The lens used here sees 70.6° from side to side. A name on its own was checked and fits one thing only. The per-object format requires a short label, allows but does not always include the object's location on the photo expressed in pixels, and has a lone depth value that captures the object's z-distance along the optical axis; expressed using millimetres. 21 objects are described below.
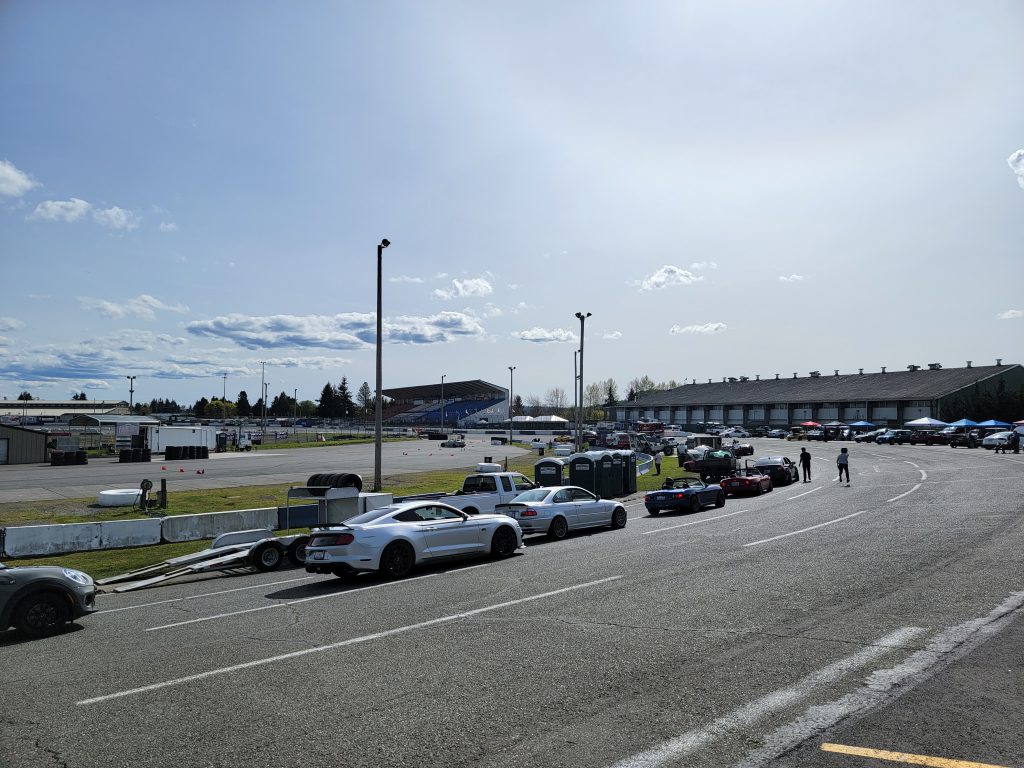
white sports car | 12656
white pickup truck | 20141
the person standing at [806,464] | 31594
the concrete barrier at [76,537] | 17125
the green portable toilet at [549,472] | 27656
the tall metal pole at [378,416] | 23922
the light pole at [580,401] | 45600
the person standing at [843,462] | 29656
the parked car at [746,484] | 27328
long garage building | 78750
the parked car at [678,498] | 22484
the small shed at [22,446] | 53250
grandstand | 156500
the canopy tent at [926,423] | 67750
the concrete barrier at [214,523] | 19469
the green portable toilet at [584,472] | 28281
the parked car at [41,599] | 9438
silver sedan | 17672
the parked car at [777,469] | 30859
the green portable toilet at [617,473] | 29203
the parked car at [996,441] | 49781
